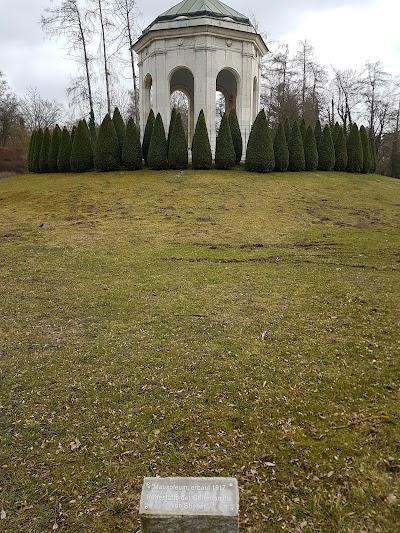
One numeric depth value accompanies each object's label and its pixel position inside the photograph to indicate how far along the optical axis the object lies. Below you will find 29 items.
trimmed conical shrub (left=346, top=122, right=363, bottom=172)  20.61
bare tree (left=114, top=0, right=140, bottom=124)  25.69
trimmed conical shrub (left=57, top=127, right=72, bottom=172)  19.14
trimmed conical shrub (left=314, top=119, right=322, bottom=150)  20.41
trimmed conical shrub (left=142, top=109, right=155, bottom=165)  18.53
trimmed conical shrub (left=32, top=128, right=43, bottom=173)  20.27
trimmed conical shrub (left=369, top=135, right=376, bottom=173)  21.98
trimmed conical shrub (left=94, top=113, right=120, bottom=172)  17.88
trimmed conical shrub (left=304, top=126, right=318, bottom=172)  19.44
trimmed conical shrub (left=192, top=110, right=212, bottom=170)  17.98
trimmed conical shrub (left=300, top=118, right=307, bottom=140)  19.66
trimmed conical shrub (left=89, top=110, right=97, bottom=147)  22.11
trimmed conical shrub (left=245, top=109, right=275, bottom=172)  17.91
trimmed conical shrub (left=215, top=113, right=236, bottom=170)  18.06
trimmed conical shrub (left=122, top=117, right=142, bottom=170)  17.89
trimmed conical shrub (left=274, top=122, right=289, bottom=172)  18.59
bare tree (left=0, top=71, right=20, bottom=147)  29.64
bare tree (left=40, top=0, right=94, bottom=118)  24.64
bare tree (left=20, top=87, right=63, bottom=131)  38.75
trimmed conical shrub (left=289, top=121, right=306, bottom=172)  18.94
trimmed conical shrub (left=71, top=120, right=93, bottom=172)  18.69
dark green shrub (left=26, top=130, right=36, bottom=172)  20.63
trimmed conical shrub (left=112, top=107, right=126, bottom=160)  18.62
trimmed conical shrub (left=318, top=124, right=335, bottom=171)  19.88
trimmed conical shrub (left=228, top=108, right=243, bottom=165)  18.91
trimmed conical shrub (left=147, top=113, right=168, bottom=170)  17.81
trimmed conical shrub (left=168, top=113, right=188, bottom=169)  17.83
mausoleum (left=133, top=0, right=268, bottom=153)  19.28
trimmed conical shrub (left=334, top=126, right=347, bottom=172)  20.34
